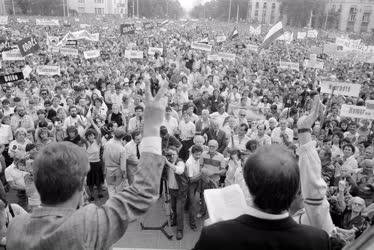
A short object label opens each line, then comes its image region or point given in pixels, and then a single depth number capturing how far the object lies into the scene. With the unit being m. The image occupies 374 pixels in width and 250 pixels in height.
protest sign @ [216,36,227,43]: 22.36
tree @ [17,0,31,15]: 70.88
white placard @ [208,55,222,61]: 17.50
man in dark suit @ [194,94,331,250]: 1.48
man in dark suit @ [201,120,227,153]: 8.51
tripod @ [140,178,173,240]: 6.65
